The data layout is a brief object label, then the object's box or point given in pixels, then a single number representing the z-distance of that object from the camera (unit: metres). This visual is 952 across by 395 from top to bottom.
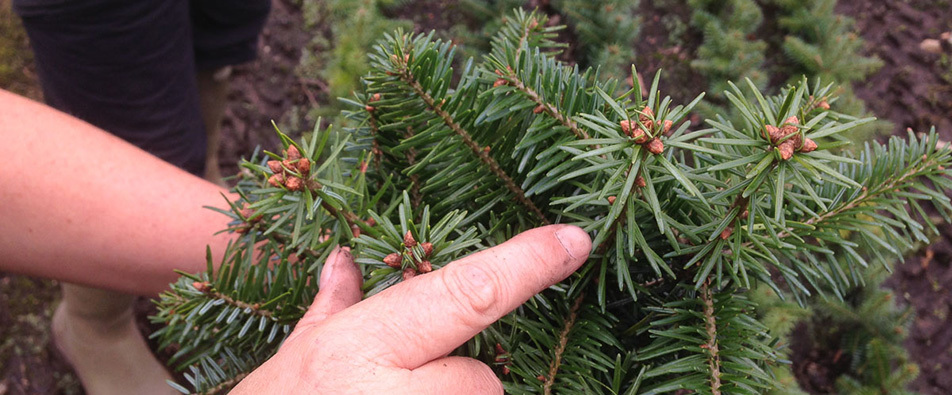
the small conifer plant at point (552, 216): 0.22
